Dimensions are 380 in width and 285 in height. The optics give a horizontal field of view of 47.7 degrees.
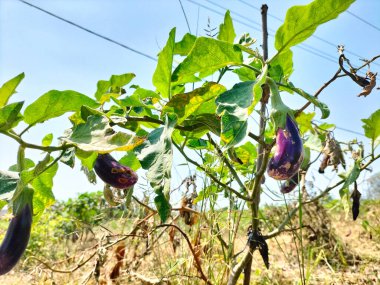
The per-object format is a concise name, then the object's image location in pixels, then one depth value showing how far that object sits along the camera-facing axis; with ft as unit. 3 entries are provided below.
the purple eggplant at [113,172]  1.80
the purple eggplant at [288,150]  1.50
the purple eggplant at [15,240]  1.63
